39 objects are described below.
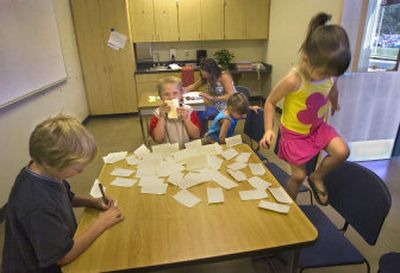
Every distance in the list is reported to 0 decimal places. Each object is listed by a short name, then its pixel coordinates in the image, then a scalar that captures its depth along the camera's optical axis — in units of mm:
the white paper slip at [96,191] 1253
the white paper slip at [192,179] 1297
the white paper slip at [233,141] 1728
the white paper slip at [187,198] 1166
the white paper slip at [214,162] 1459
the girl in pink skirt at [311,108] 1306
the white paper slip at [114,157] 1570
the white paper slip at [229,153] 1554
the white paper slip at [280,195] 1157
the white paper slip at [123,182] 1325
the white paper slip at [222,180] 1285
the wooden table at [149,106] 2943
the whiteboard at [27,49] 2445
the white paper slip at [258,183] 1271
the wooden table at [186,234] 891
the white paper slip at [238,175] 1332
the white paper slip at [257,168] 1394
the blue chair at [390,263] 1160
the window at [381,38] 2629
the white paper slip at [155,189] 1258
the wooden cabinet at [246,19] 5012
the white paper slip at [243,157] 1521
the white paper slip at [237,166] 1437
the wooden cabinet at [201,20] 4891
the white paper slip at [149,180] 1329
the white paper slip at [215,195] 1173
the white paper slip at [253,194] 1190
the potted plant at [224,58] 5234
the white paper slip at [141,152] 1615
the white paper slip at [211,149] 1611
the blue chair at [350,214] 1140
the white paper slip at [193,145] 1656
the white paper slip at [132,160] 1542
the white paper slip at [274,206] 1096
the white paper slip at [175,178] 1317
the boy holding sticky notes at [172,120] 1844
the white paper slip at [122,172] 1421
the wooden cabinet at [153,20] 4750
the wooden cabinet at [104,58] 4422
